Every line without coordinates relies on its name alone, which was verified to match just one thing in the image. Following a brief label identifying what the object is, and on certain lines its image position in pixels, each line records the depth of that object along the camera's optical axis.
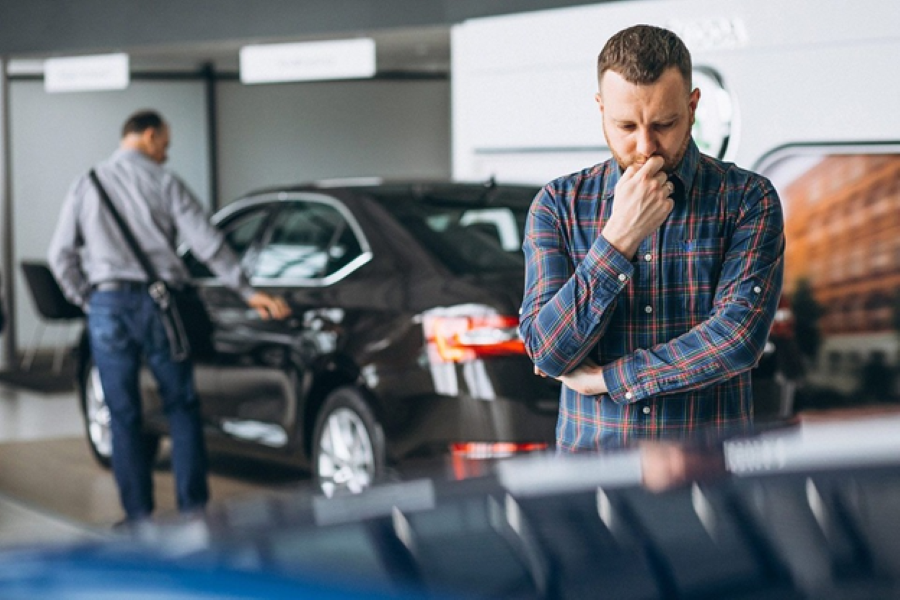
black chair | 12.88
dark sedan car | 5.88
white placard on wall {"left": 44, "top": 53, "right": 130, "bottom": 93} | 13.84
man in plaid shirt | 2.78
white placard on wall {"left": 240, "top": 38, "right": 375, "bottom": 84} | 12.05
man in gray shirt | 6.69
